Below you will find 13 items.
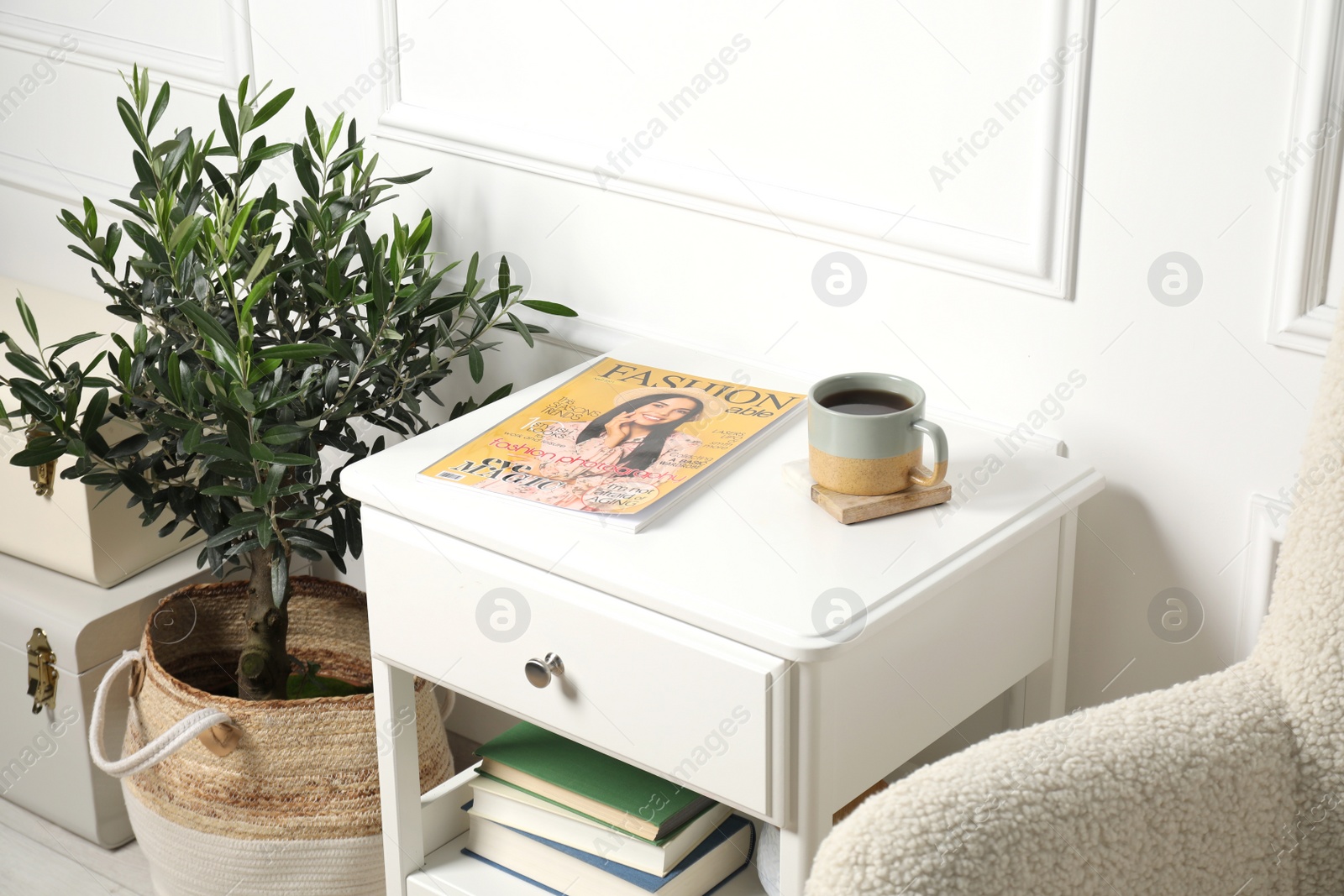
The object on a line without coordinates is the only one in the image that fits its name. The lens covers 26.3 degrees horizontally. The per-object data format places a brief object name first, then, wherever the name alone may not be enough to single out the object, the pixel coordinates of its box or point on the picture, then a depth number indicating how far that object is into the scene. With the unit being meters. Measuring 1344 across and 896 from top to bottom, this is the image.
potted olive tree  2.43
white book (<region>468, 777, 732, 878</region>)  2.28
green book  2.29
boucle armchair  1.82
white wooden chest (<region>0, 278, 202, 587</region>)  2.74
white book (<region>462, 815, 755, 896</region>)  2.29
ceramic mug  2.17
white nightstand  2.09
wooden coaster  2.18
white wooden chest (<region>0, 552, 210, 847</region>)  2.73
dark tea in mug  2.23
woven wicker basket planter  2.52
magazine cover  2.24
